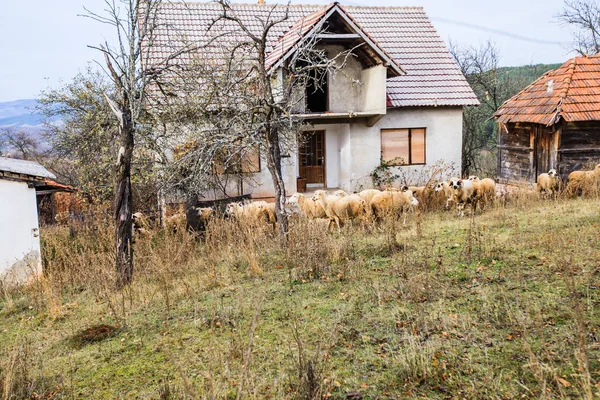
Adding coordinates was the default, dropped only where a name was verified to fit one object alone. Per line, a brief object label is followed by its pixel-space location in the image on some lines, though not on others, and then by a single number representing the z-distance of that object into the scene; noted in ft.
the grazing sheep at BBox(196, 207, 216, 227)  53.06
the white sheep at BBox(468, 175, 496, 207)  53.67
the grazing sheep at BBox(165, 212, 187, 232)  52.39
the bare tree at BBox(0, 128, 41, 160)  128.67
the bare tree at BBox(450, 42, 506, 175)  109.81
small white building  42.50
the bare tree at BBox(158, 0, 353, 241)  37.11
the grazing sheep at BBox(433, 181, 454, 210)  54.08
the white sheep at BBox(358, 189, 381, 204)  49.24
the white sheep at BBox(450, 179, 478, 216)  52.06
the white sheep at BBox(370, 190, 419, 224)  47.35
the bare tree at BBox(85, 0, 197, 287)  33.19
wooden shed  62.34
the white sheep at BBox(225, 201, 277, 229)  49.24
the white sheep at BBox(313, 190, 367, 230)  46.91
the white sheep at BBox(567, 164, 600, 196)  55.43
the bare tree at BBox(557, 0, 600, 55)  107.45
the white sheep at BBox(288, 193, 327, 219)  48.88
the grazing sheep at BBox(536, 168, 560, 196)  57.10
